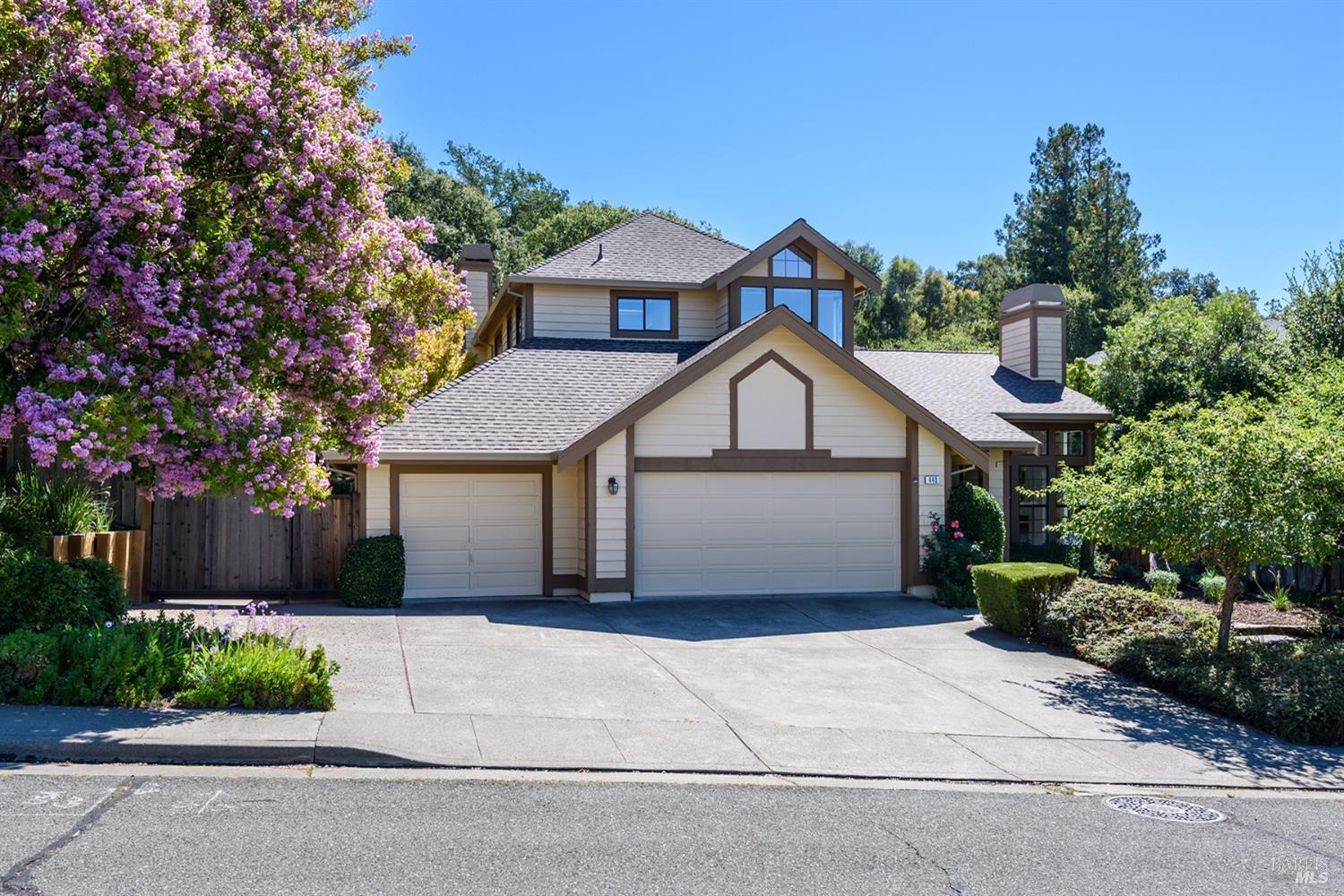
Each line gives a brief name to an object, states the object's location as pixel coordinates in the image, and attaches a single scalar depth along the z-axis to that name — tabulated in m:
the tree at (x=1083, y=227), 56.19
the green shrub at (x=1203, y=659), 10.80
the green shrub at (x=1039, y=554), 22.20
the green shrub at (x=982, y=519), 18.67
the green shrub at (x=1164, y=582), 19.45
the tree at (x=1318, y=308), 21.27
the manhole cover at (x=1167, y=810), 7.86
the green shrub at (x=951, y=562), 17.86
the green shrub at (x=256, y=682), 8.96
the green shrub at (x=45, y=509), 11.27
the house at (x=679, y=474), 17.41
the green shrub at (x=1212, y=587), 19.02
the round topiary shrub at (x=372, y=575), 16.53
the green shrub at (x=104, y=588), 10.59
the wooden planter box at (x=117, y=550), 11.63
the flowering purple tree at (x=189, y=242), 8.82
